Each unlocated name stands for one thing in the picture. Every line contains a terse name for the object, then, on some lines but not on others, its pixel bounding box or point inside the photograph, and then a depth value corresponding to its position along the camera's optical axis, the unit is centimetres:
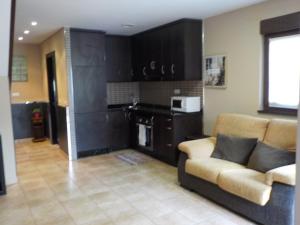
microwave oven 465
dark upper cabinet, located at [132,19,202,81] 453
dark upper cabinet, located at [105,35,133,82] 590
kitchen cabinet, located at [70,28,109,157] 513
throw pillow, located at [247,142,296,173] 287
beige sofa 262
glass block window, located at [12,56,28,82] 700
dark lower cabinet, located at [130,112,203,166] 457
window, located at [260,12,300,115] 336
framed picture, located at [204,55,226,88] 430
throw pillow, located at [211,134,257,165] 334
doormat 500
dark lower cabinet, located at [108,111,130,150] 570
